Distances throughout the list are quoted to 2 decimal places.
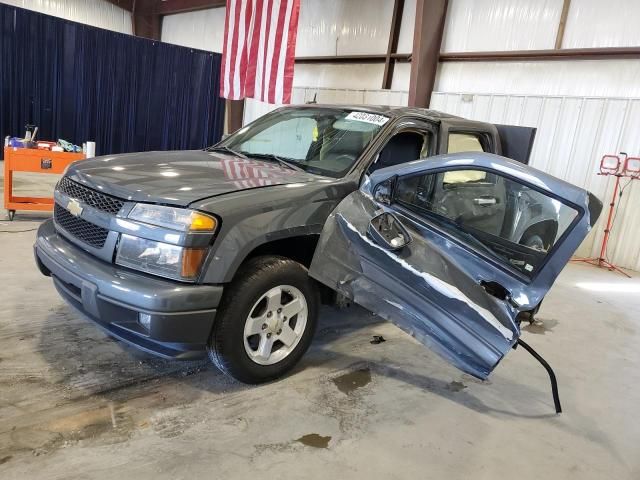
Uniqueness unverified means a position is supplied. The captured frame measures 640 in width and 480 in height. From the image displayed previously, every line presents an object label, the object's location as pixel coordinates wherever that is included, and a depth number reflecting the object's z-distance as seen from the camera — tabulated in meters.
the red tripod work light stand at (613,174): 6.58
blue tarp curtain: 10.32
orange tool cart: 5.50
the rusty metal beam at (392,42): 9.71
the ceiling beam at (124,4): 15.25
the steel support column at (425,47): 8.65
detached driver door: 2.23
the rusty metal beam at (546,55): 6.95
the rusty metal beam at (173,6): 13.78
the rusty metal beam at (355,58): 9.76
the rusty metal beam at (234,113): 12.60
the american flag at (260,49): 9.01
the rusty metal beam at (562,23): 7.50
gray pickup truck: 2.20
